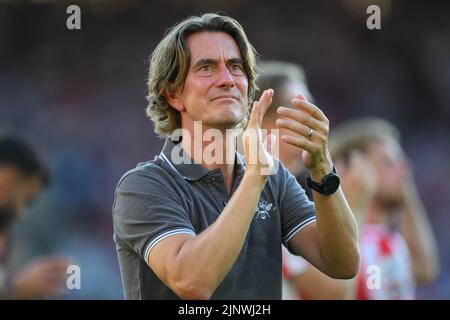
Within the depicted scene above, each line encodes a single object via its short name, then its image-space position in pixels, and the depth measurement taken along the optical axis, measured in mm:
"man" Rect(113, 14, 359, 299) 5129
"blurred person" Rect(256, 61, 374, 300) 8156
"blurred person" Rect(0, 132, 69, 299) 10109
